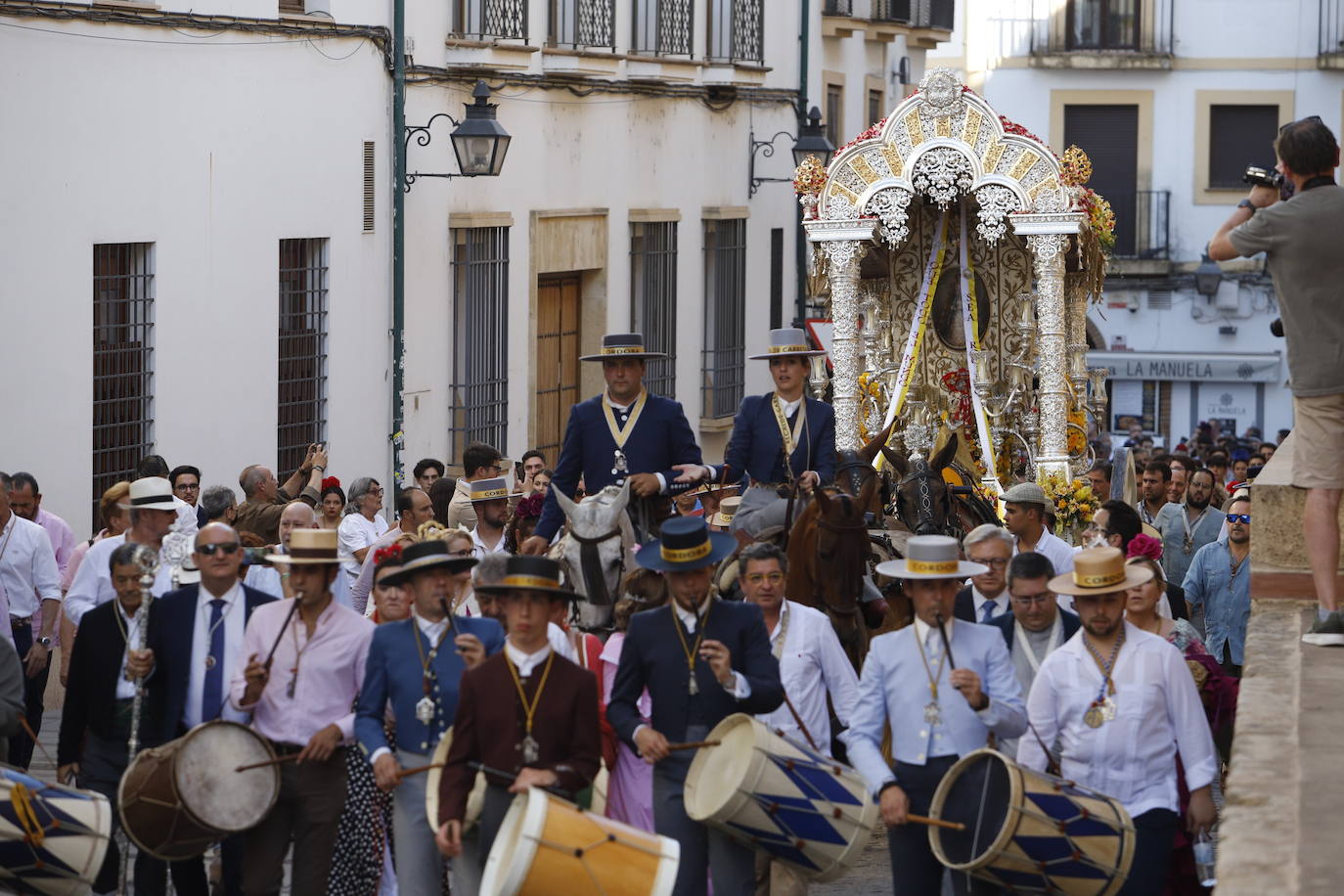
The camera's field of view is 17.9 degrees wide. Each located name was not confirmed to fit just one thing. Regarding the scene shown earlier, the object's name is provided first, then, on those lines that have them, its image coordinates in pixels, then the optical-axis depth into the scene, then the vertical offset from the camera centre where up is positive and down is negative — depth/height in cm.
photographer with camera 1435 -14
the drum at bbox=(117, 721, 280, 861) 1453 -190
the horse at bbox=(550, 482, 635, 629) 1857 -137
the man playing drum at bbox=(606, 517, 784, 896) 1441 -151
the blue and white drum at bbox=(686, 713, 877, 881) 1389 -184
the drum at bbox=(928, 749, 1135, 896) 1356 -189
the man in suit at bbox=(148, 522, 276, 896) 1554 -148
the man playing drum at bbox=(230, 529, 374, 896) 1498 -167
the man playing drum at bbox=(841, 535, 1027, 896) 1420 -156
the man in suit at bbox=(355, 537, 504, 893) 1443 -155
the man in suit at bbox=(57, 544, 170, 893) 1570 -174
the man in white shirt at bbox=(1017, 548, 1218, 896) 1416 -161
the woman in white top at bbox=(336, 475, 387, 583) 2347 -162
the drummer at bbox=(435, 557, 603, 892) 1360 -156
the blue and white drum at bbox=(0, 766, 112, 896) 1412 -201
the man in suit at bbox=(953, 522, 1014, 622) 1760 -136
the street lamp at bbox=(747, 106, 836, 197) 3976 +91
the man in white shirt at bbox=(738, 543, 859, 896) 1558 -154
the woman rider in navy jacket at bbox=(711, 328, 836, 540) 2095 -98
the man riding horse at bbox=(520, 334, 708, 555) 1957 -90
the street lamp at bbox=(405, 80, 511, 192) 3080 +70
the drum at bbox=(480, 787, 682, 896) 1276 -187
